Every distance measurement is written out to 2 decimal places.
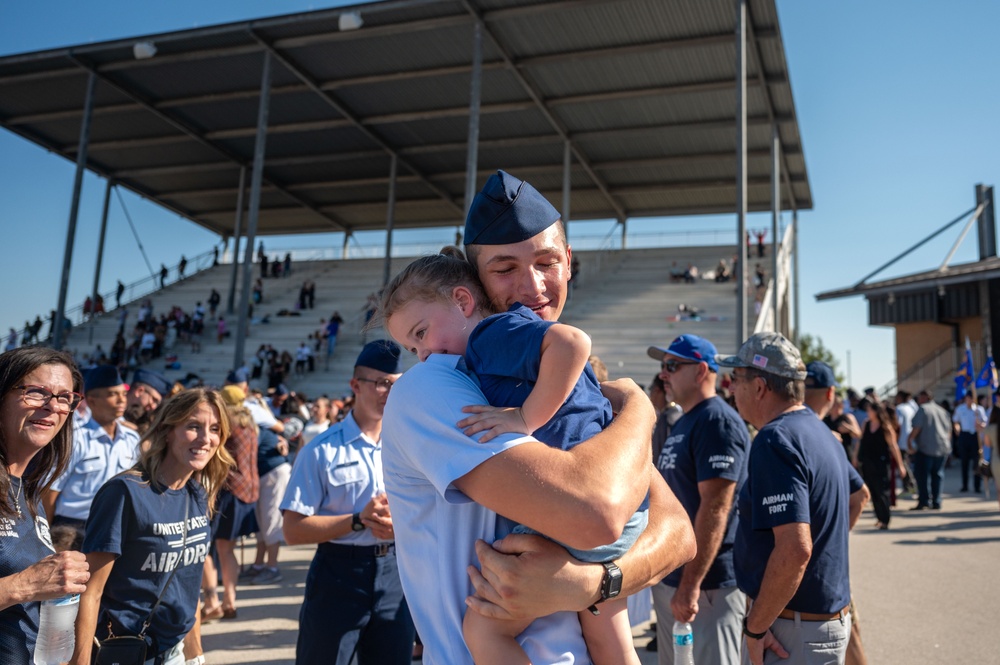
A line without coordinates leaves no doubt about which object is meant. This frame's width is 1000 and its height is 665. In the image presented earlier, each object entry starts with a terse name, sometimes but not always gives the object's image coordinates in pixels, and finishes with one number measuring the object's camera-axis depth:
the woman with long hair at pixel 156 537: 2.98
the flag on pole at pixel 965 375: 15.82
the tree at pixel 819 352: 54.43
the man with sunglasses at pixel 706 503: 3.75
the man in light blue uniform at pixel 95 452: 5.34
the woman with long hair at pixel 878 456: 11.65
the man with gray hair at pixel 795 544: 3.05
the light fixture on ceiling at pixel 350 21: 18.80
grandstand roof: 19.50
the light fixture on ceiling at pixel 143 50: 20.85
